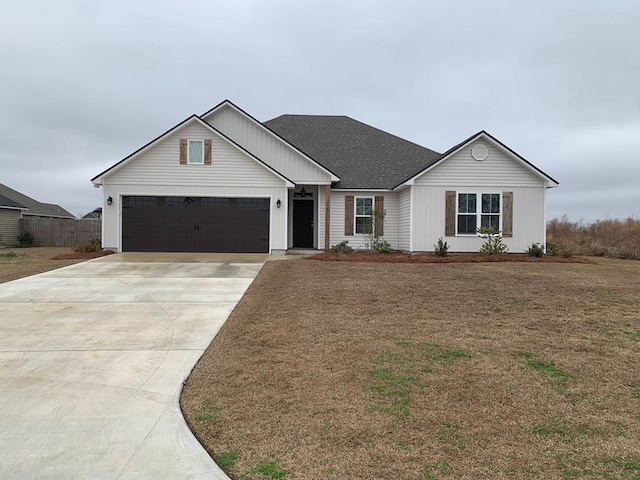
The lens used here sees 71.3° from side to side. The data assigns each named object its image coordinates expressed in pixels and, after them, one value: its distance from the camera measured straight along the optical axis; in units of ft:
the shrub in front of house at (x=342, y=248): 58.02
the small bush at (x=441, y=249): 54.39
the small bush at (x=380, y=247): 59.12
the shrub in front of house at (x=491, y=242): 54.39
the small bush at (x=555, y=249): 57.87
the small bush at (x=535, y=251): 54.44
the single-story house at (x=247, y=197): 57.00
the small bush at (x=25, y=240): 83.71
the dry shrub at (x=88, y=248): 55.20
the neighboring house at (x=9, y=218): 83.51
